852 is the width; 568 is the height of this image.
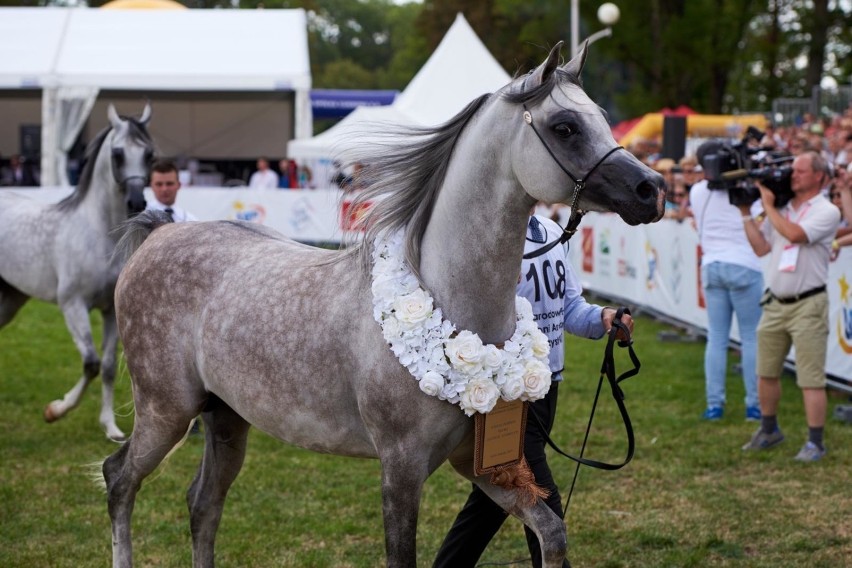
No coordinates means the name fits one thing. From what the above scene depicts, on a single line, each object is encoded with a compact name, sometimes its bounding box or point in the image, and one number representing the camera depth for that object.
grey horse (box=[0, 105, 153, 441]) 7.81
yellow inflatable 23.47
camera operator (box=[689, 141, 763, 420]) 8.36
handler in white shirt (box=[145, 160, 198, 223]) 7.89
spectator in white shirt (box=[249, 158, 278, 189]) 23.77
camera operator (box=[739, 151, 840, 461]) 7.09
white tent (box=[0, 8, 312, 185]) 22.52
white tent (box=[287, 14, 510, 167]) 22.03
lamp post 22.64
